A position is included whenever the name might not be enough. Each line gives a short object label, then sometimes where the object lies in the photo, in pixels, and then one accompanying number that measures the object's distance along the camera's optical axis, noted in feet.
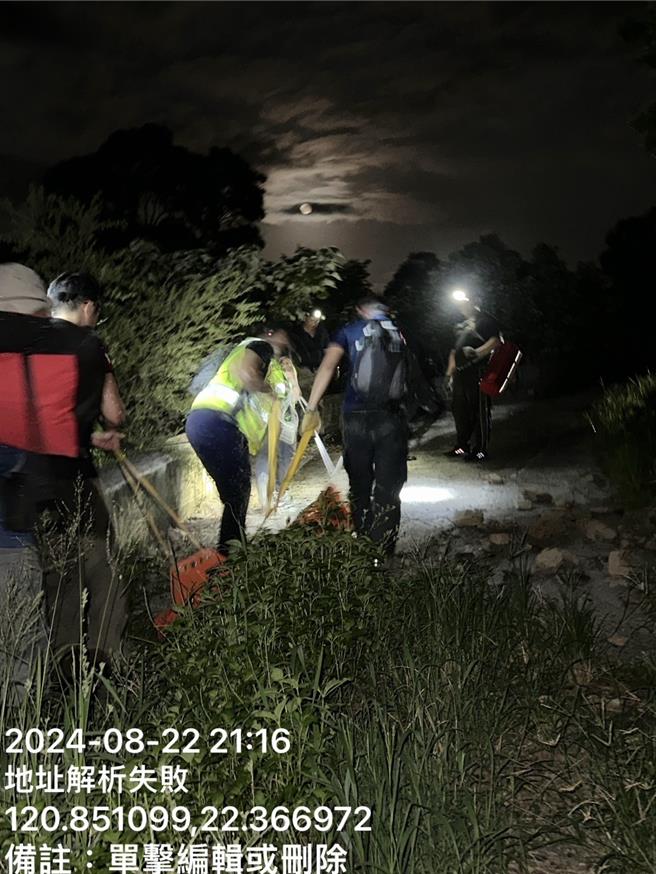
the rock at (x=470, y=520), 27.73
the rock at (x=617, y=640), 17.06
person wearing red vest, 12.34
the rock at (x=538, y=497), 30.50
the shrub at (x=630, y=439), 27.73
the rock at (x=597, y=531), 24.64
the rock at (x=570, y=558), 22.26
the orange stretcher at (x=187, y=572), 16.55
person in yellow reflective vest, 20.36
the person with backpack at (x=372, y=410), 21.34
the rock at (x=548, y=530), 24.49
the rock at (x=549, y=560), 22.11
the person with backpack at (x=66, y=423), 12.29
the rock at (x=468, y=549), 25.18
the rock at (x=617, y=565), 21.29
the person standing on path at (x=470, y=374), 38.55
